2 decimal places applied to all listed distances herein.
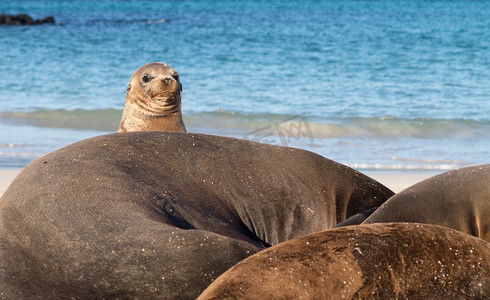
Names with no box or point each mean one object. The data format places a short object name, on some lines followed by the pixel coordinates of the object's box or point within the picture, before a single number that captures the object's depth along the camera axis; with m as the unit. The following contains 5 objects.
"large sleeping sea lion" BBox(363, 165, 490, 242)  6.25
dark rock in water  63.25
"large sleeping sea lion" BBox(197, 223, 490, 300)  3.72
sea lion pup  12.25
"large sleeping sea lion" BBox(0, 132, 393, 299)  4.78
